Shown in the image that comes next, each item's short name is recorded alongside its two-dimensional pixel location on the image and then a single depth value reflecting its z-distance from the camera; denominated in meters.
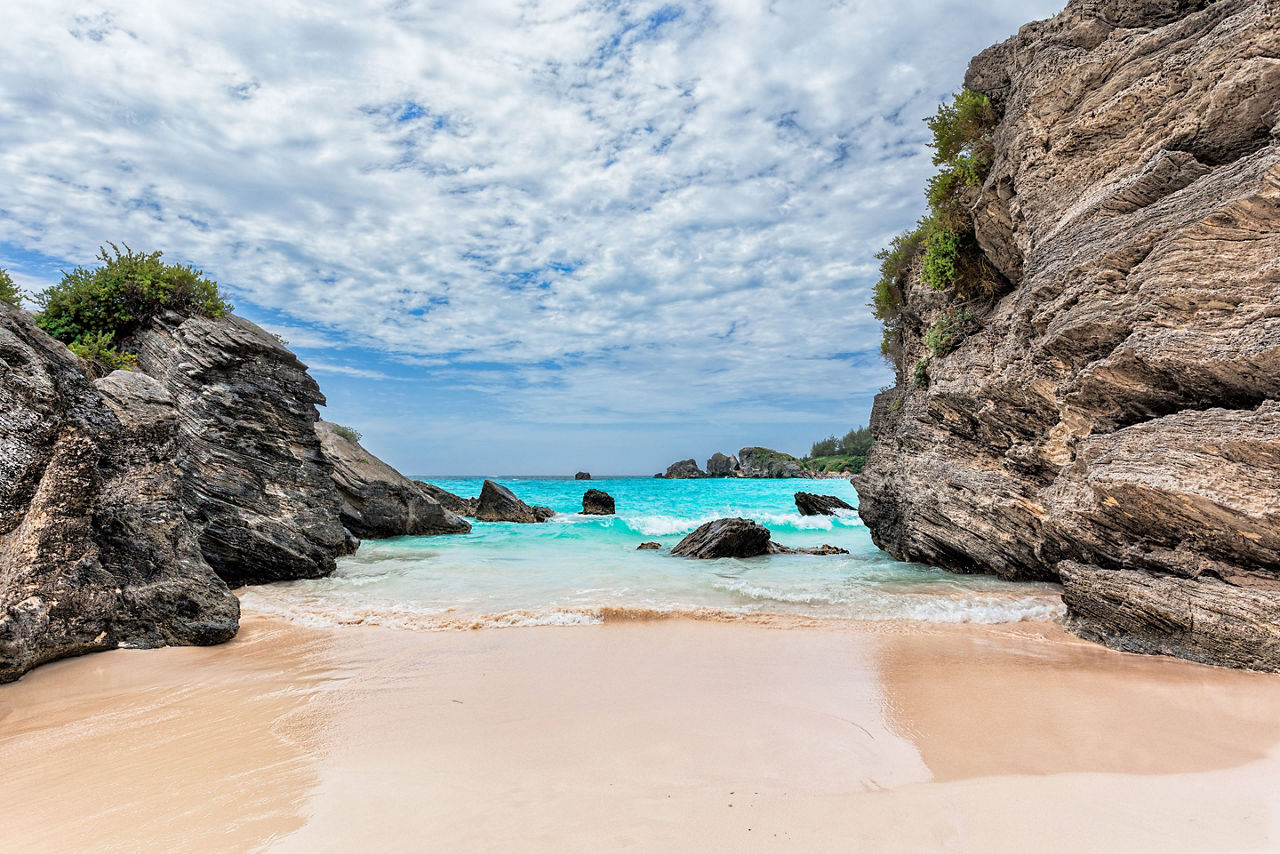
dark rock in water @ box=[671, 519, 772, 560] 17.52
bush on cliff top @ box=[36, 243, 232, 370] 12.45
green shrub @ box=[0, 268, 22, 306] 9.69
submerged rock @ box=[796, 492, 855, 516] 35.91
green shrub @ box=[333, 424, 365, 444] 24.09
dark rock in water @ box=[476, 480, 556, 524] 33.25
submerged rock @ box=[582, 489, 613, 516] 38.78
